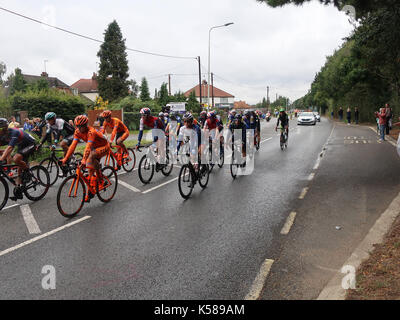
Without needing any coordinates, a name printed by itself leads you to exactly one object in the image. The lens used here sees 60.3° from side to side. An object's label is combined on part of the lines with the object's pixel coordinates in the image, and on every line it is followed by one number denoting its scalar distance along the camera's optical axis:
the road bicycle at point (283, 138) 16.42
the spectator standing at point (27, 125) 17.80
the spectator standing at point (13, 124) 16.64
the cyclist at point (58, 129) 9.20
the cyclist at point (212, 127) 10.34
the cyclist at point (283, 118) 16.47
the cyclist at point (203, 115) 13.73
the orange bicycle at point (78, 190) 6.34
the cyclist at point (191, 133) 8.20
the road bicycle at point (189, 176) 7.73
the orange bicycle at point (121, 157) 10.19
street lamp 34.56
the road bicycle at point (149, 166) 9.54
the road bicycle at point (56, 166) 9.30
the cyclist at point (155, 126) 9.95
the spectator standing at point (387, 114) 19.22
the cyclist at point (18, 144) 7.00
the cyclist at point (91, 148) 6.90
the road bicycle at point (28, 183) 7.01
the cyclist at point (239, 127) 11.16
